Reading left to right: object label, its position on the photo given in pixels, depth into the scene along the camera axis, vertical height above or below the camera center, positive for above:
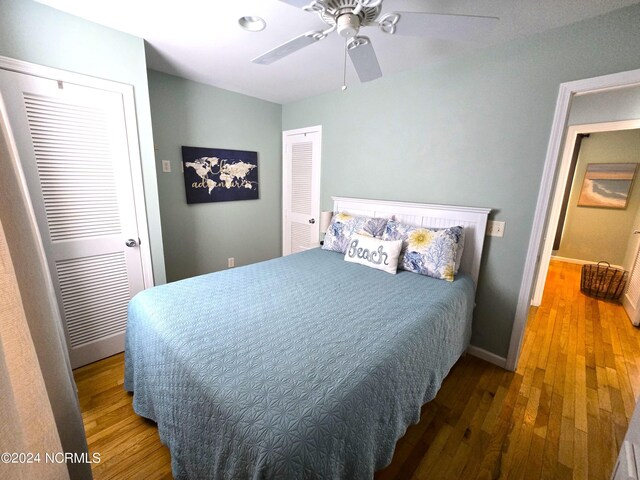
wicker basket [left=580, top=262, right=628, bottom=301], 3.22 -1.07
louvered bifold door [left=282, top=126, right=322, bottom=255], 3.25 -0.04
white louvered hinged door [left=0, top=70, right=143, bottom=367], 1.65 -0.14
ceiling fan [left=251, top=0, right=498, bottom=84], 1.11 +0.72
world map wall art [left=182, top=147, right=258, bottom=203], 2.80 +0.09
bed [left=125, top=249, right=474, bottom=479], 0.83 -0.70
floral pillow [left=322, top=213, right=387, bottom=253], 2.41 -0.39
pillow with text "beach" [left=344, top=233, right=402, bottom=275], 2.07 -0.52
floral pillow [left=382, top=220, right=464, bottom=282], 1.95 -0.46
